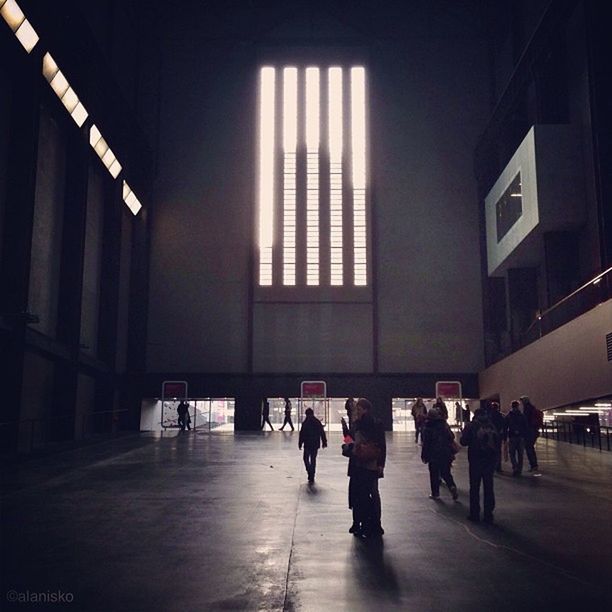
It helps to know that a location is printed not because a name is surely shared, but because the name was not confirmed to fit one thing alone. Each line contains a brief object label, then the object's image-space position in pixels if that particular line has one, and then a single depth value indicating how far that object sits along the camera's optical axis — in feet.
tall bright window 116.57
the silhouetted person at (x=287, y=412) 105.79
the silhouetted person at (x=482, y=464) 29.30
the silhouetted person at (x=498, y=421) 43.47
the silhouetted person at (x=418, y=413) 64.28
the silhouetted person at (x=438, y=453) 36.11
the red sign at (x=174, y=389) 113.19
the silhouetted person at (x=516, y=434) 46.16
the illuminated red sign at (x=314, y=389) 113.39
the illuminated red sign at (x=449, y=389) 111.75
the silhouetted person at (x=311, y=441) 43.06
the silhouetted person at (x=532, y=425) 47.37
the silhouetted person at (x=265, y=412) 116.57
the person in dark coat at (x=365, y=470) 26.40
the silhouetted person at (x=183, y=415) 110.93
